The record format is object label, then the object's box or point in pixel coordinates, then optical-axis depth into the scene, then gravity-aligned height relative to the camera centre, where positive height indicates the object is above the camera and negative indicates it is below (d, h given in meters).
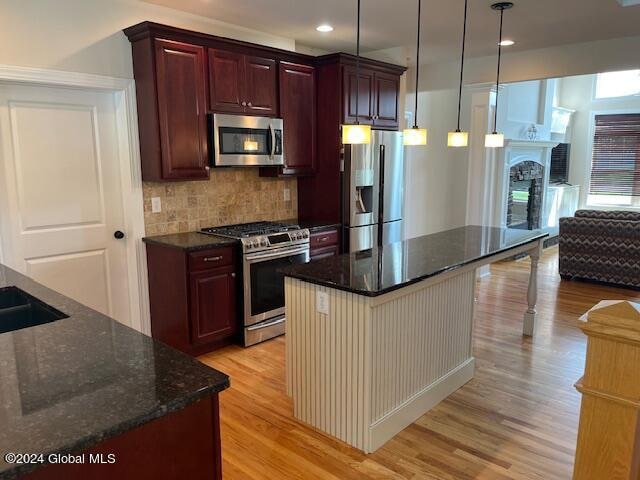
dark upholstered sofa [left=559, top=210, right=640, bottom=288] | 5.38 -0.97
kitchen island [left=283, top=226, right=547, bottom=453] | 2.38 -0.92
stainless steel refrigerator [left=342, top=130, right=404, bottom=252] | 4.50 -0.27
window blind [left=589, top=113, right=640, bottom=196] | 8.72 +0.13
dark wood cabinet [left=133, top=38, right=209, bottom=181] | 3.44 +0.42
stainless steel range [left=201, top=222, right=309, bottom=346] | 3.73 -0.82
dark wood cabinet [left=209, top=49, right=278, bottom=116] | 3.75 +0.65
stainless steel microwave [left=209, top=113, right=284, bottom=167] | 3.77 +0.19
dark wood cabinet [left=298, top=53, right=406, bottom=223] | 4.45 +0.49
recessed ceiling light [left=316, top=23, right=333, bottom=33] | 4.06 +1.17
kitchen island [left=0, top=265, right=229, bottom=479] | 0.99 -0.55
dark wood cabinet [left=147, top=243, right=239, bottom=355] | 3.49 -0.99
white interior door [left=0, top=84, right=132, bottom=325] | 3.17 -0.20
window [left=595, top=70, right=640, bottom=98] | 8.52 +1.41
